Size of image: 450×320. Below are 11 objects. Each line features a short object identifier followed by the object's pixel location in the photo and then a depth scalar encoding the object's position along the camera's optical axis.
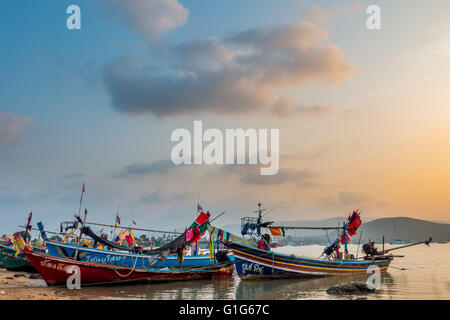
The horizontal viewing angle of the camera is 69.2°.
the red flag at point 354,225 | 36.94
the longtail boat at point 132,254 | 25.73
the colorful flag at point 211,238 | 27.79
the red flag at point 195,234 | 27.48
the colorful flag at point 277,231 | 33.62
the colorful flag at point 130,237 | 36.67
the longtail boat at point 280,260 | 29.09
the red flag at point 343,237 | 36.81
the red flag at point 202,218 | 27.35
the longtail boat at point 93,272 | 22.44
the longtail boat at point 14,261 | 35.69
